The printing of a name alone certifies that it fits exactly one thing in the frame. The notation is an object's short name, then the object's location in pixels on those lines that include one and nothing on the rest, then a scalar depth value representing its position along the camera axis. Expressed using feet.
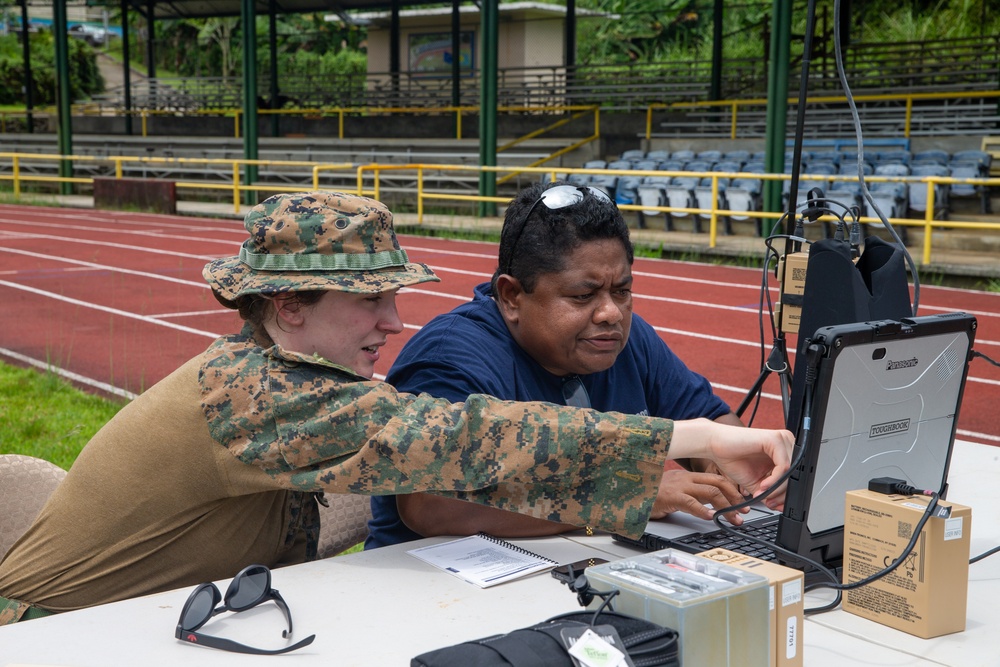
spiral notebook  6.60
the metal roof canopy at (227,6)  92.79
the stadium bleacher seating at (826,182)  45.39
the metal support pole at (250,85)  68.03
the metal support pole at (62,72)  74.54
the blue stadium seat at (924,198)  46.55
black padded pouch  4.60
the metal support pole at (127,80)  101.55
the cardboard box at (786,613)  5.00
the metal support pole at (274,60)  91.85
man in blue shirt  7.46
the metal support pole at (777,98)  44.37
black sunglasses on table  5.57
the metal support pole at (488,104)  55.77
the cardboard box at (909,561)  5.72
